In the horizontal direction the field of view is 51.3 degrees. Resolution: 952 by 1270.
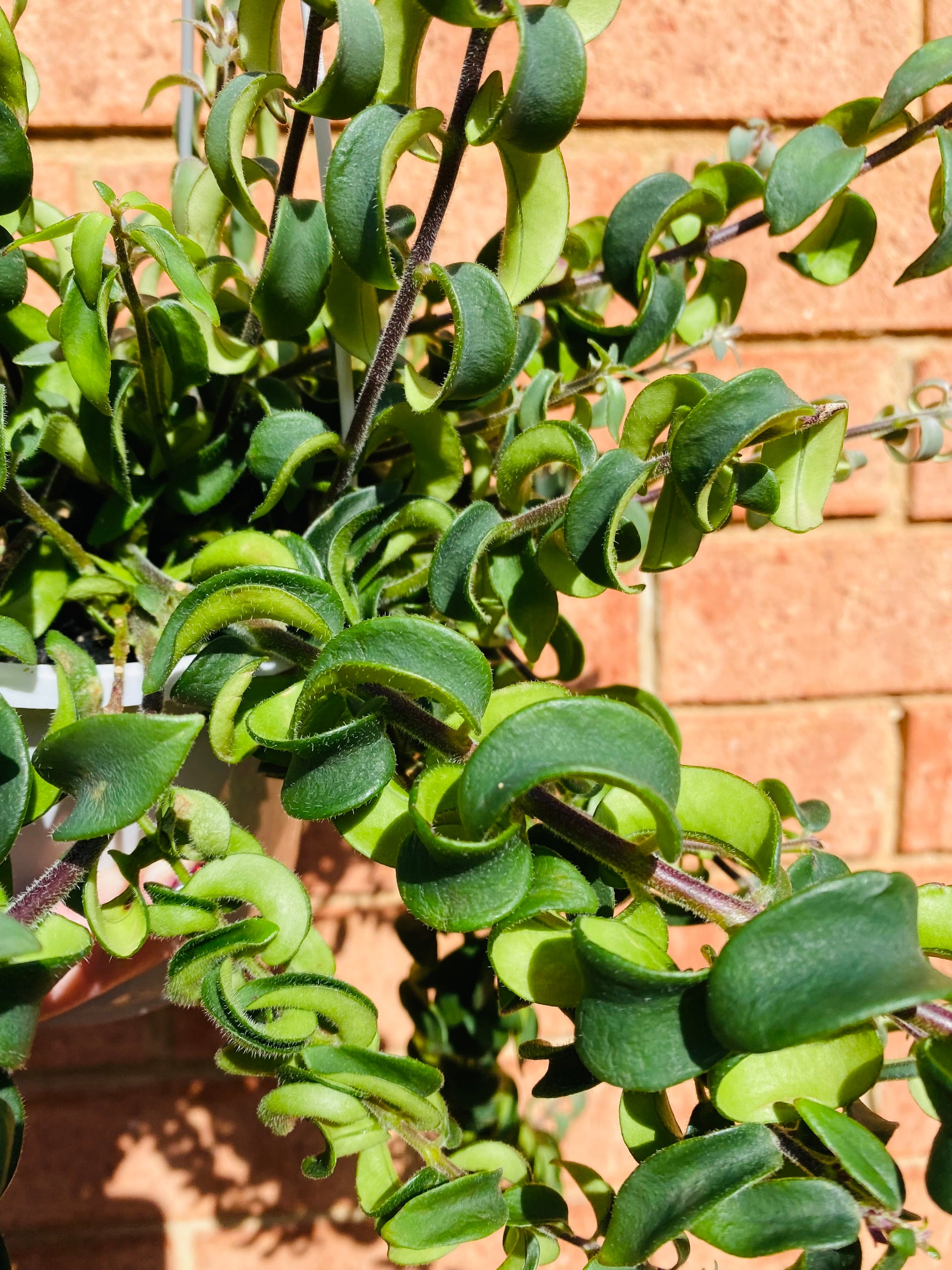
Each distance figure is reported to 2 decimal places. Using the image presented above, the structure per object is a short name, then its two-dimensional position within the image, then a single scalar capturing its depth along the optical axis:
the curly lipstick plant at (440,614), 0.18
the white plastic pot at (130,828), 0.26
